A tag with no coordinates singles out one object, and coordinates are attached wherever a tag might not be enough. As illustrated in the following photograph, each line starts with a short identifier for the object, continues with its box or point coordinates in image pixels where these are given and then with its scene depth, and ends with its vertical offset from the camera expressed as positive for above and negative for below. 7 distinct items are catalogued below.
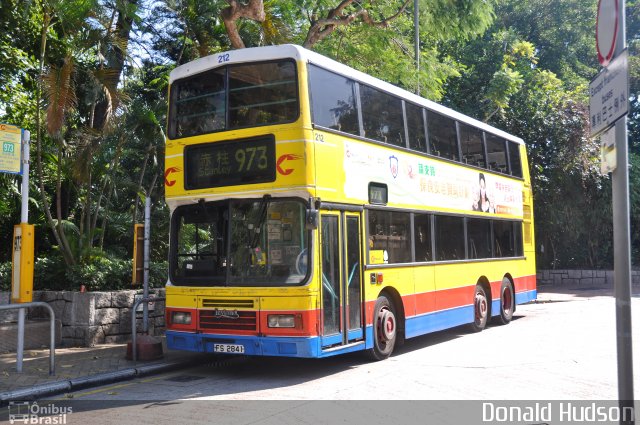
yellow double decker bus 8.59 +0.66
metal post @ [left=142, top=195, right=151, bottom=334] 10.39 +0.13
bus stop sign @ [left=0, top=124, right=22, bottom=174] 8.74 +1.51
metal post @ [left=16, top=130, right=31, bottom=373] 8.79 +0.75
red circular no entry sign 4.68 +1.69
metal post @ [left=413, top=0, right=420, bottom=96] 16.00 +5.72
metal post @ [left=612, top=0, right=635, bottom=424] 4.43 -0.08
